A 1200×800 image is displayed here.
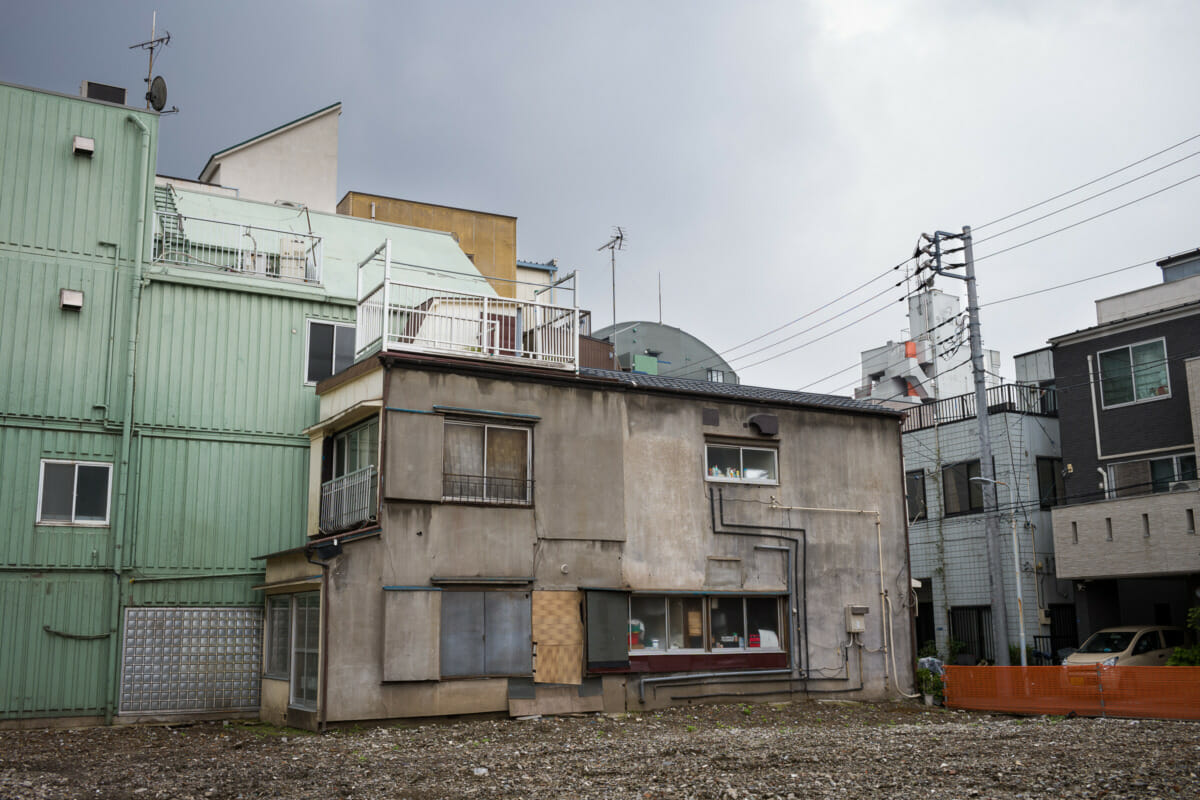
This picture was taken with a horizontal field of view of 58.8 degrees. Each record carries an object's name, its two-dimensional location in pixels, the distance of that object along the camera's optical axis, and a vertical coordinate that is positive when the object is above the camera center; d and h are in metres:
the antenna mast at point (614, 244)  33.28 +10.90
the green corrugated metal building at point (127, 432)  19.31 +3.28
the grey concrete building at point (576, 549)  18.11 +0.90
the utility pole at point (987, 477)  24.52 +2.70
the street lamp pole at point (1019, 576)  28.62 +0.42
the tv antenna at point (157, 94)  22.55 +10.68
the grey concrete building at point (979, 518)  31.06 +2.21
